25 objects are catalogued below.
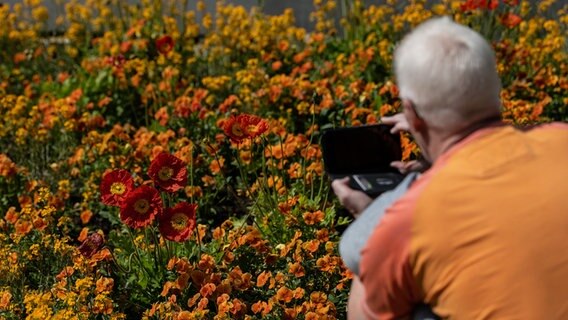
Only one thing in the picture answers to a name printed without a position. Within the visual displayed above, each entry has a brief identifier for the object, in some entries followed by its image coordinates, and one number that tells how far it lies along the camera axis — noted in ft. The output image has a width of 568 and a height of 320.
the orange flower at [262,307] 9.74
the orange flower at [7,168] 13.24
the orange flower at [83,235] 11.35
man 6.63
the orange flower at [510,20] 16.43
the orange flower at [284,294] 9.91
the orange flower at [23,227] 11.37
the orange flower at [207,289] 9.87
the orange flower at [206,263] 10.44
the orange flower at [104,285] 10.19
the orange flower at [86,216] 12.70
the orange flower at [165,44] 16.28
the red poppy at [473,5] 15.88
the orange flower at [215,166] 13.14
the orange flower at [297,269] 10.23
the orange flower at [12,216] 12.06
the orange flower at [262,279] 10.14
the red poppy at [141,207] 10.06
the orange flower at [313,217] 11.03
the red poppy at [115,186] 10.43
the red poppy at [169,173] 10.43
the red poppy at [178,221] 10.19
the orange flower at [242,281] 10.27
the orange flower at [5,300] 10.05
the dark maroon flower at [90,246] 10.71
